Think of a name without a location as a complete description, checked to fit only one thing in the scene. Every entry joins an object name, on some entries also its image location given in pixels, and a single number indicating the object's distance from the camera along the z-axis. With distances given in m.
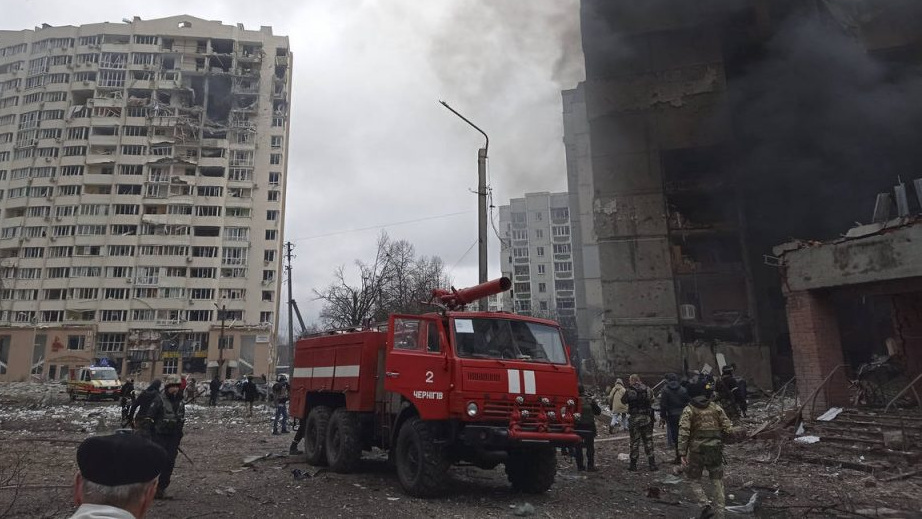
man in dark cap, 1.83
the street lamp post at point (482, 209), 11.22
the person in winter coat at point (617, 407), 12.90
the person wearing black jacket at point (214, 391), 26.17
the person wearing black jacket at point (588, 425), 9.23
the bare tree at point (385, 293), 31.80
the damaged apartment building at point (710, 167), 22.77
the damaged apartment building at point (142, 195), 56.97
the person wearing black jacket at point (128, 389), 19.10
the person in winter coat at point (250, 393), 21.00
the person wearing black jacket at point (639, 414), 9.33
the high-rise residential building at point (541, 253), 84.25
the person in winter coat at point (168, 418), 7.21
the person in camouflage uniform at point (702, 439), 6.10
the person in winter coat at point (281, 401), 15.57
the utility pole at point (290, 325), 25.55
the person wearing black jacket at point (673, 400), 9.91
